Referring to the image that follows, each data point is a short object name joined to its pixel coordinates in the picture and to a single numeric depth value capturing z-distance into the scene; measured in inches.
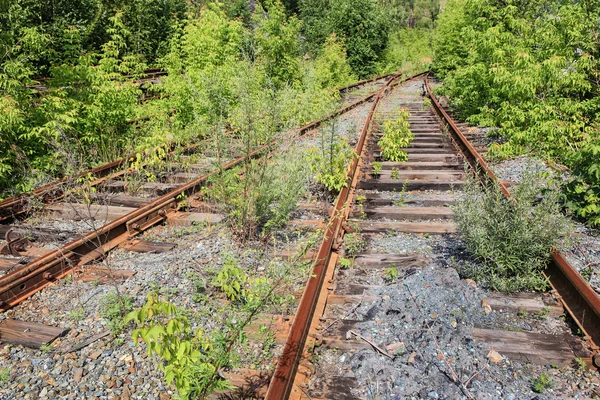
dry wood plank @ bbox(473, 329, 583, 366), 109.7
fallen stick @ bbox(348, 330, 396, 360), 110.5
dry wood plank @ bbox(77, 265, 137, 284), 148.6
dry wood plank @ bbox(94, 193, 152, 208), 216.0
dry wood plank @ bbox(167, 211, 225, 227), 196.1
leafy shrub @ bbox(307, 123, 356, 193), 221.5
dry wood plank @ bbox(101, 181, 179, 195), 233.5
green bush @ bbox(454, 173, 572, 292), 143.6
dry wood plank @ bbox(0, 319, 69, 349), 115.7
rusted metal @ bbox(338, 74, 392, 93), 820.6
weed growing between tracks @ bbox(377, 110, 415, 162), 298.8
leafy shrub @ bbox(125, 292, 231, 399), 74.8
